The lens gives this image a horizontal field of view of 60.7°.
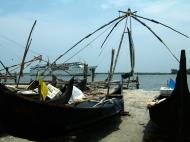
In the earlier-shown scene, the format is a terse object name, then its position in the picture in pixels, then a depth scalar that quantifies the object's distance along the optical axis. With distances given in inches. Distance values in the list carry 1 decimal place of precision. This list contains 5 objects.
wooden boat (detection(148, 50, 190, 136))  150.9
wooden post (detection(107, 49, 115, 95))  228.5
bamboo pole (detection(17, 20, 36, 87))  284.2
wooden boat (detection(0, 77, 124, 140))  140.3
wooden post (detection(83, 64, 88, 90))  468.8
